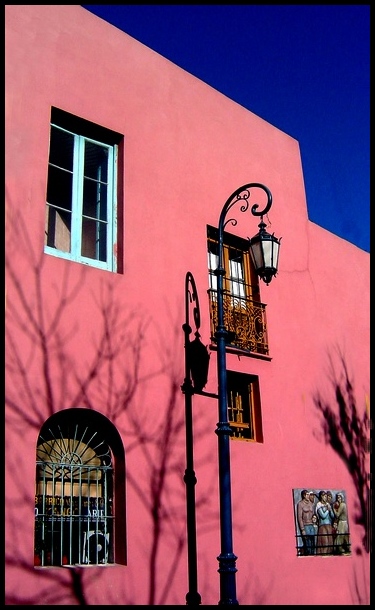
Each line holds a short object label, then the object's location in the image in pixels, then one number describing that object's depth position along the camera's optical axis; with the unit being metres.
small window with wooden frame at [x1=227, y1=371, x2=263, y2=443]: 9.70
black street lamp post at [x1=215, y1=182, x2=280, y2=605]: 6.09
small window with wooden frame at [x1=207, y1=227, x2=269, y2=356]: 9.92
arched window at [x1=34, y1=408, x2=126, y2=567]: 7.26
